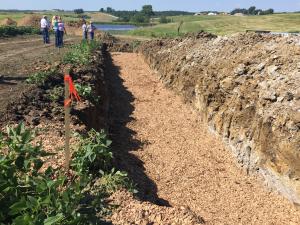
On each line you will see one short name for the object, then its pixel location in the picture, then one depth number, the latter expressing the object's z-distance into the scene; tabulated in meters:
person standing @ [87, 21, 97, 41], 20.92
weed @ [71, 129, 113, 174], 4.40
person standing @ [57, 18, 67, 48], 16.06
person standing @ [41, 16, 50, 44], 16.78
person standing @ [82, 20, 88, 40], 20.14
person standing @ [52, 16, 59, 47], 15.74
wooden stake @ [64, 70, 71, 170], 3.91
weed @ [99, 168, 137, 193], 4.29
